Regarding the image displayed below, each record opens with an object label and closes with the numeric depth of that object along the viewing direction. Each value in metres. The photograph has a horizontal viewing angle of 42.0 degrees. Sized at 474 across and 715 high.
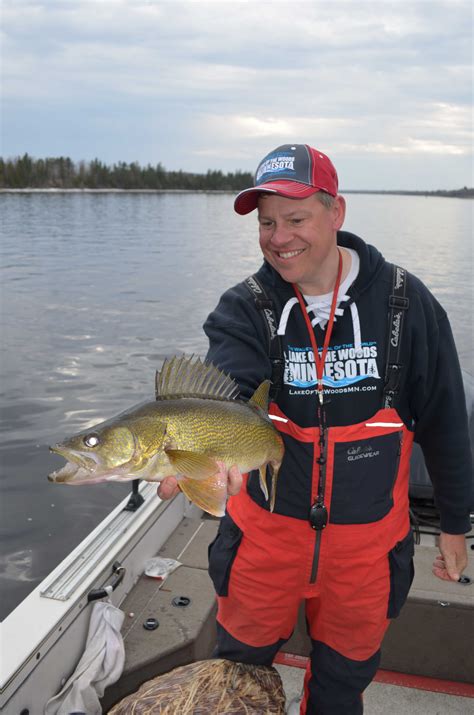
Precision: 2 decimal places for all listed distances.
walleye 2.16
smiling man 2.55
